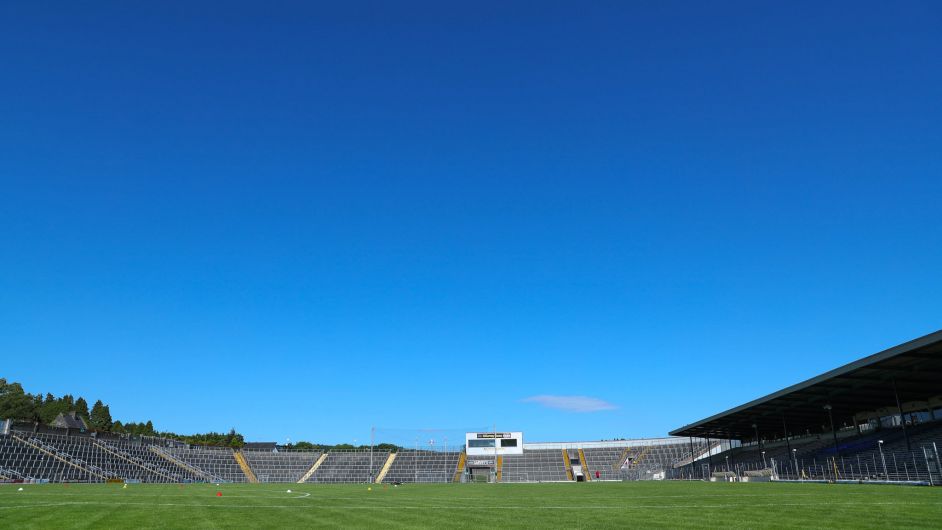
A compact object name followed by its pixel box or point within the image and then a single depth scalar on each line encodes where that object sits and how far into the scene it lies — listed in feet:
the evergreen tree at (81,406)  375.00
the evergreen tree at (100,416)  366.22
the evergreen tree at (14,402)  276.21
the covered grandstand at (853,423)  107.24
